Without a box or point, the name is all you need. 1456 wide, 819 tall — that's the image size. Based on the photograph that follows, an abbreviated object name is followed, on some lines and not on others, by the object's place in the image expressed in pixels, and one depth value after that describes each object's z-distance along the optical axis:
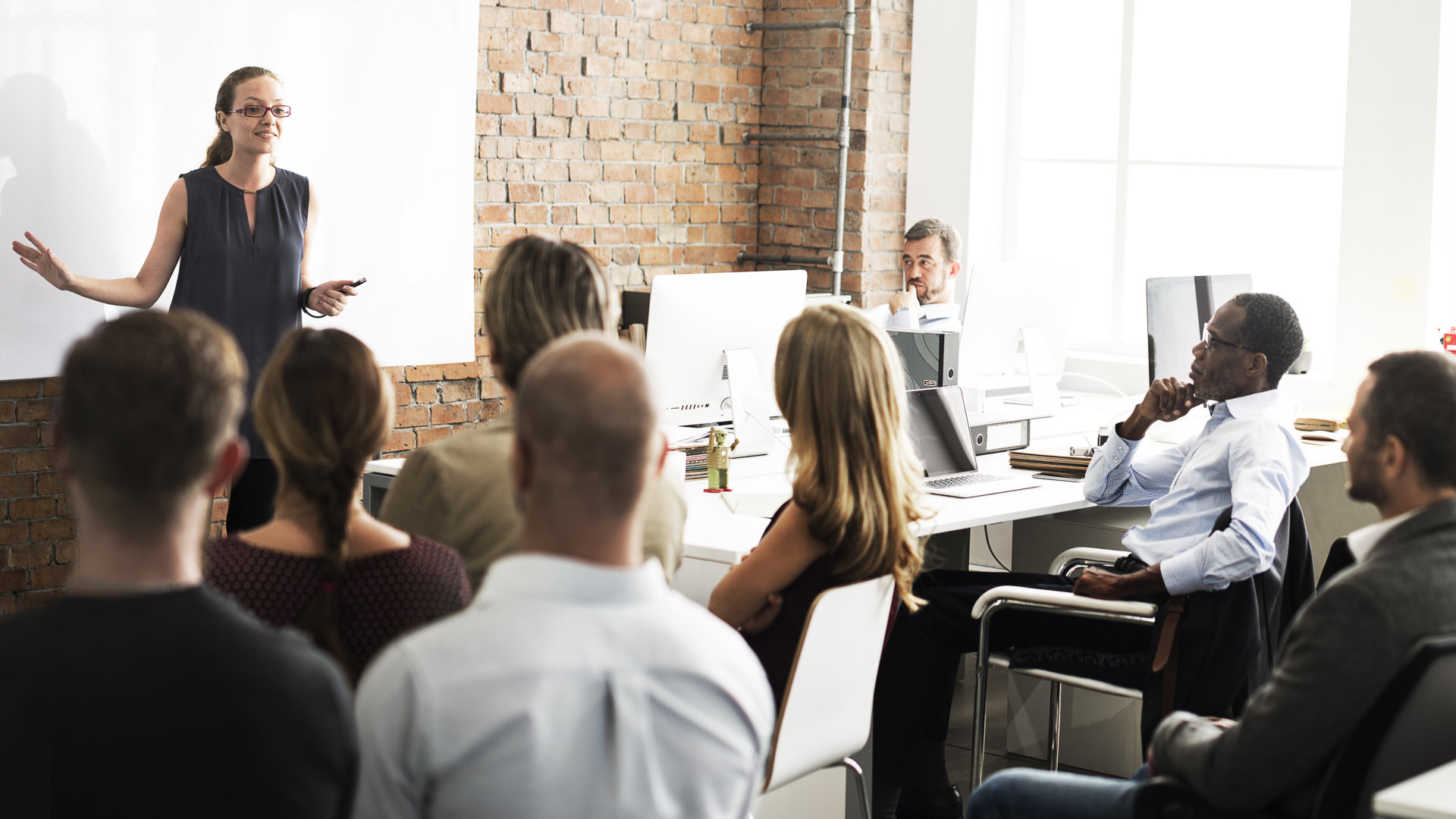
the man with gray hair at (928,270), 5.20
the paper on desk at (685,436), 3.90
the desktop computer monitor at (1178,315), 4.02
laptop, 3.61
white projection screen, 4.04
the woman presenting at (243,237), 3.51
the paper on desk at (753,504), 3.19
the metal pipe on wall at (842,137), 6.09
